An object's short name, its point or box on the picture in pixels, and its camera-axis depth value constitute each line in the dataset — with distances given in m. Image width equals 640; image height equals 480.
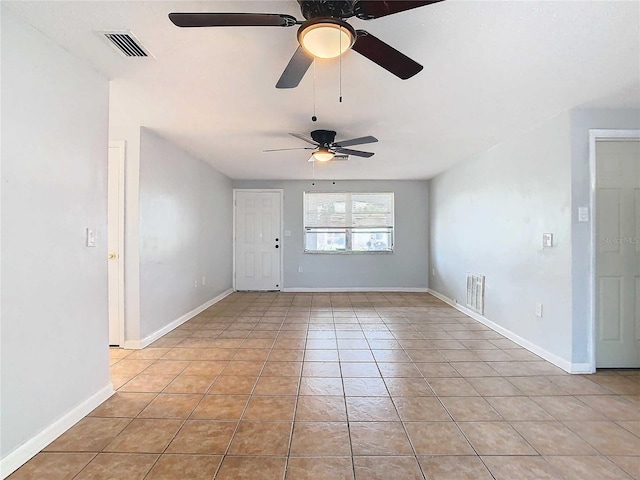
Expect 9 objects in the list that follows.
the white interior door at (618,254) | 2.93
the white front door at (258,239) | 6.77
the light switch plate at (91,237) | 2.24
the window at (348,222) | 6.85
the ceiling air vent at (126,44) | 1.88
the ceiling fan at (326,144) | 3.42
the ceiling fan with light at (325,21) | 1.36
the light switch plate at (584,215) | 2.85
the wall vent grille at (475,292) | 4.45
